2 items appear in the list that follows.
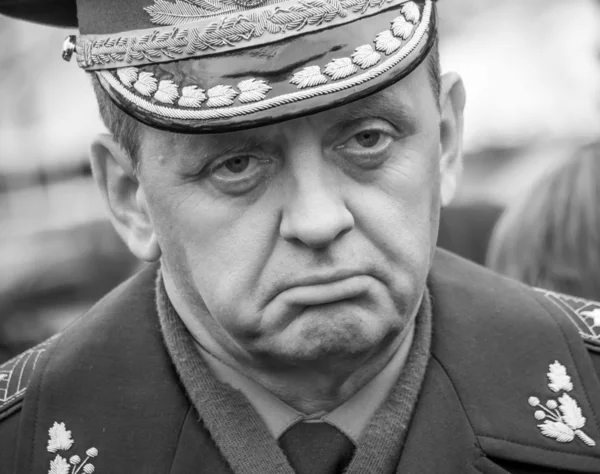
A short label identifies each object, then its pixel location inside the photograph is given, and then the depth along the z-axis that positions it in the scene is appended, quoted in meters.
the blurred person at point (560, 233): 7.20
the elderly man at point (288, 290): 4.27
